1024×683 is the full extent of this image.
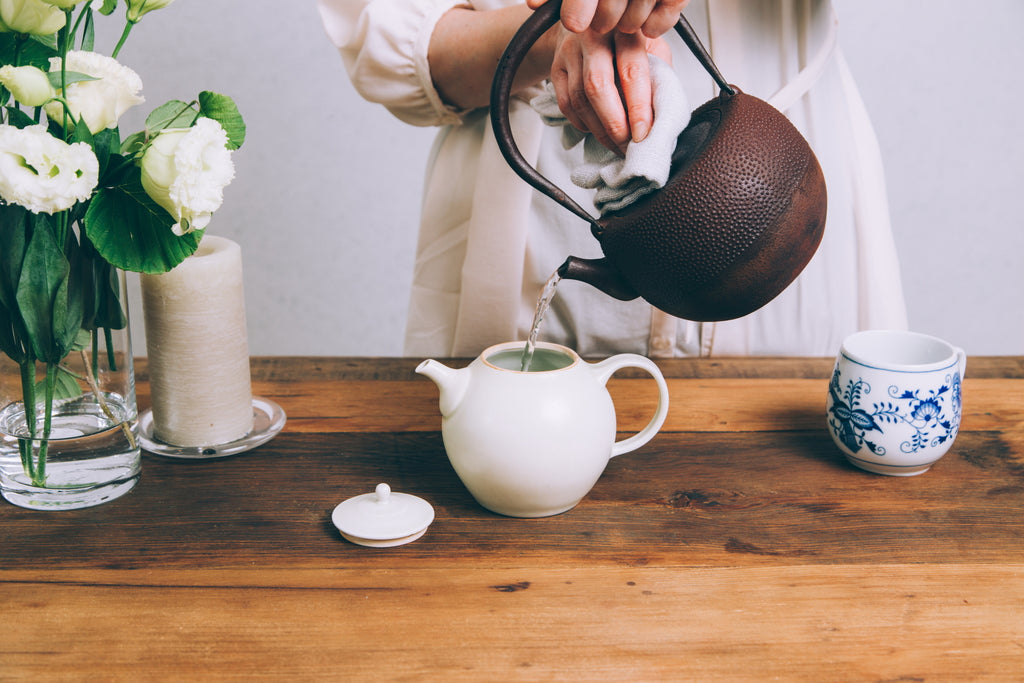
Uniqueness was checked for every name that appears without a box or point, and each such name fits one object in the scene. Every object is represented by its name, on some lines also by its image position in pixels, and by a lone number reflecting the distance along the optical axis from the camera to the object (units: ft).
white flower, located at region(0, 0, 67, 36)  1.97
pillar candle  2.60
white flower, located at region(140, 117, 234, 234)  1.98
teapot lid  2.29
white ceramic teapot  2.28
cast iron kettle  2.13
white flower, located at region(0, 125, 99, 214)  1.93
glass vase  2.40
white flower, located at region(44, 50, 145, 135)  2.13
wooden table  1.91
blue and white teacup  2.57
